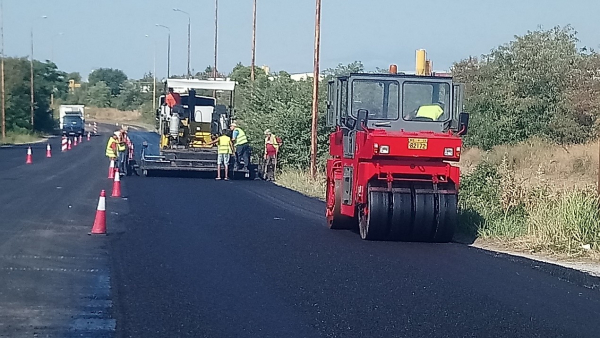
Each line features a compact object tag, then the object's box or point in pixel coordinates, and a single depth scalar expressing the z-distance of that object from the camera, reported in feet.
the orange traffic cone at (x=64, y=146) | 157.87
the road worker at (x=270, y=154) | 95.71
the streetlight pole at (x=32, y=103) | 217.36
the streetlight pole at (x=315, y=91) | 89.71
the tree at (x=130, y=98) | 440.86
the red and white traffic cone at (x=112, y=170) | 92.79
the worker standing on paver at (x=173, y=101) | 99.66
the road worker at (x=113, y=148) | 92.99
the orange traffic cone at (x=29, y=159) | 114.62
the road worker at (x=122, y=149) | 93.23
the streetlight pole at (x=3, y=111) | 185.08
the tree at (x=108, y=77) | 554.95
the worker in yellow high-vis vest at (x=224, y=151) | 91.76
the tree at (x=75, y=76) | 587.52
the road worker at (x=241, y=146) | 95.04
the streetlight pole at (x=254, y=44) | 135.23
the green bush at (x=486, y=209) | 49.03
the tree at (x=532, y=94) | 119.03
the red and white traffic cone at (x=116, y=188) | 69.55
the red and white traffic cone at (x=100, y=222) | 47.09
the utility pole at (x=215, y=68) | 162.68
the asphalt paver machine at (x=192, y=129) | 94.32
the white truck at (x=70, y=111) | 234.38
